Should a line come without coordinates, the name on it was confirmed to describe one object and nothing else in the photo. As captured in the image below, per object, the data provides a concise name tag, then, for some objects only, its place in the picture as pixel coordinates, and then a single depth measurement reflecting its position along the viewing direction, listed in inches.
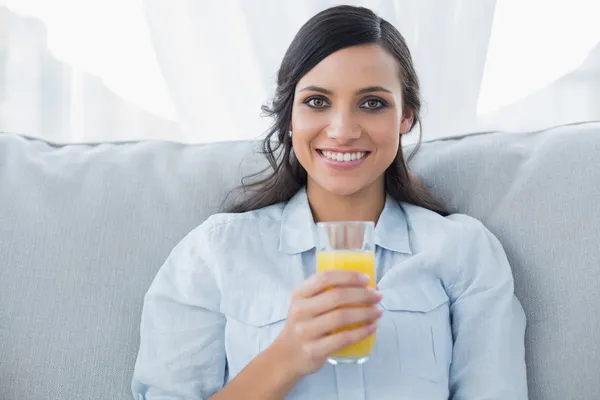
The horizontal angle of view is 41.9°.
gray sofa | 58.9
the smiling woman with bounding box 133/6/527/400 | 56.0
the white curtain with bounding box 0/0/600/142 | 95.3
